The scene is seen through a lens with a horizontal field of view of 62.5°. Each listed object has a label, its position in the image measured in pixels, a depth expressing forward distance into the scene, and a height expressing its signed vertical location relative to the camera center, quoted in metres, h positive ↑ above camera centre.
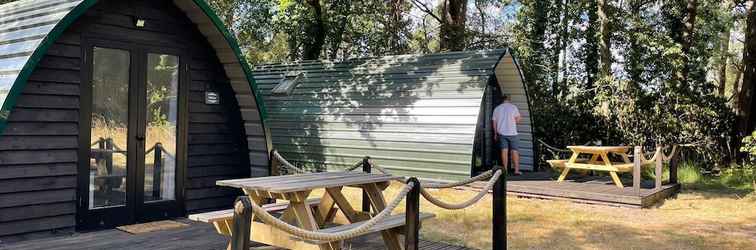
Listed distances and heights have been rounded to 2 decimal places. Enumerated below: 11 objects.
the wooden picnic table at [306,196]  4.67 -0.55
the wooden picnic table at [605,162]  9.68 -0.51
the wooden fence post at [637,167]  9.10 -0.53
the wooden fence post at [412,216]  4.76 -0.66
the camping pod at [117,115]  5.76 +0.14
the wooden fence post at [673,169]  10.66 -0.65
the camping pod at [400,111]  11.07 +0.36
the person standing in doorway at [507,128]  11.76 +0.05
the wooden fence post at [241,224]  3.67 -0.56
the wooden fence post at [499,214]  5.80 -0.78
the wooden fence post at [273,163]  7.27 -0.40
